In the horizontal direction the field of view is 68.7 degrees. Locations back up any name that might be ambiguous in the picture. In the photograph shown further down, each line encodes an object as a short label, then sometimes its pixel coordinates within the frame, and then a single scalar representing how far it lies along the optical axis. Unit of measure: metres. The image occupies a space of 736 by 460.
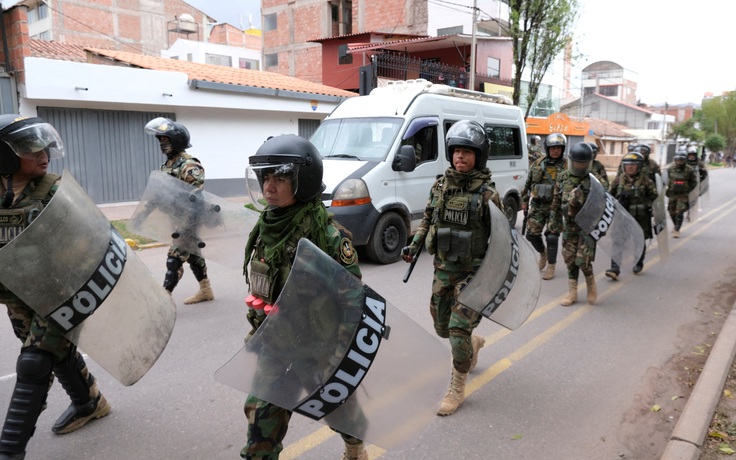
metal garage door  12.62
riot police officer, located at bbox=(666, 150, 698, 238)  10.07
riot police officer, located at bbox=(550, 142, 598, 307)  5.71
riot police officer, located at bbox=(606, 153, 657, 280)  7.07
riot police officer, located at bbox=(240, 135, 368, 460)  2.23
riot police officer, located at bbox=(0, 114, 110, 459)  2.64
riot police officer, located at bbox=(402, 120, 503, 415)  3.46
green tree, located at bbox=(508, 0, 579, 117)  16.52
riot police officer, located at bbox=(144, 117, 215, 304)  4.89
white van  7.12
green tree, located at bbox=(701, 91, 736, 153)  63.88
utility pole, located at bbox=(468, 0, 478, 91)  17.34
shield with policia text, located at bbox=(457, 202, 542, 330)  3.31
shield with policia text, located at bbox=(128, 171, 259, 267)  4.62
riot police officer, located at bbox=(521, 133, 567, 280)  6.83
